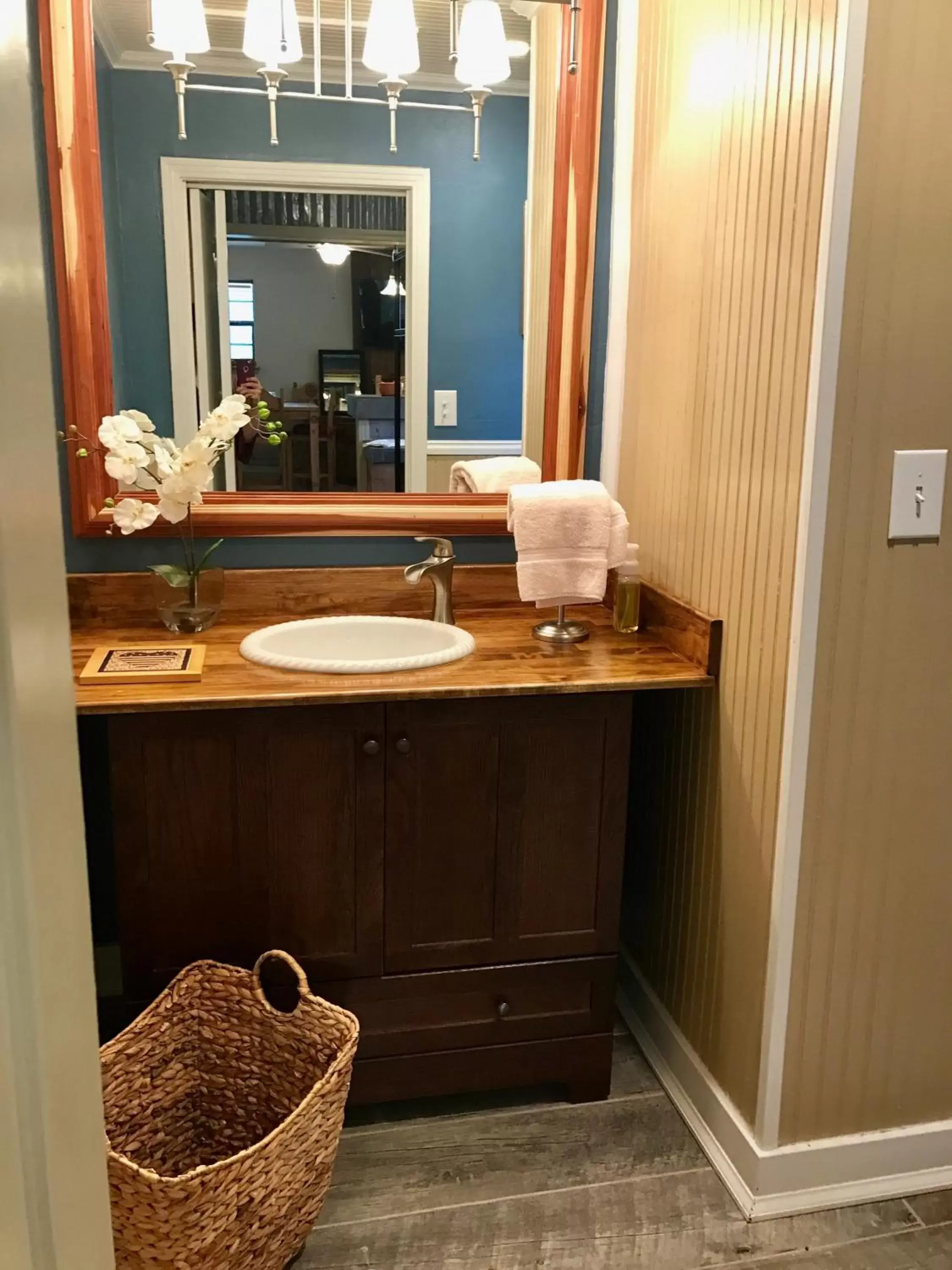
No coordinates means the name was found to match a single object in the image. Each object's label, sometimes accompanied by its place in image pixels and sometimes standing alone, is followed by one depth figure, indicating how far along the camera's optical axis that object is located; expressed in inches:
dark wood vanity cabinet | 66.5
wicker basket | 52.5
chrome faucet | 77.4
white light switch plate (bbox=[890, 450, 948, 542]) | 57.7
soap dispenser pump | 78.0
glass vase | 76.9
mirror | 75.2
